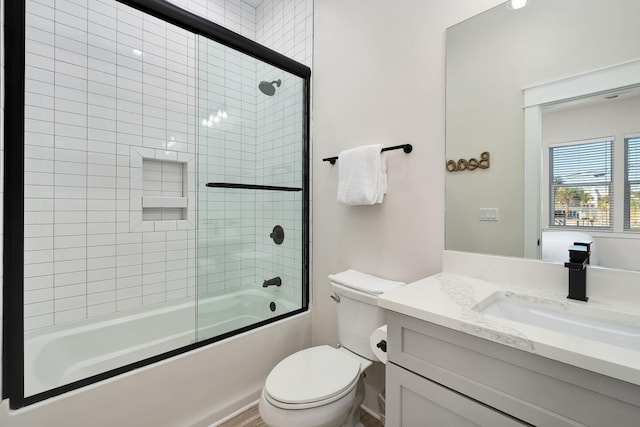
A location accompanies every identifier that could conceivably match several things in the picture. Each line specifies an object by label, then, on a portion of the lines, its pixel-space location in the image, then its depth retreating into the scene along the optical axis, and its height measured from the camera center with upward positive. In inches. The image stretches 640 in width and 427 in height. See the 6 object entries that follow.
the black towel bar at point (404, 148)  54.0 +13.0
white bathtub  58.2 -28.7
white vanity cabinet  22.8 -16.7
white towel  56.4 +7.6
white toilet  41.8 -27.8
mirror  36.1 +18.7
